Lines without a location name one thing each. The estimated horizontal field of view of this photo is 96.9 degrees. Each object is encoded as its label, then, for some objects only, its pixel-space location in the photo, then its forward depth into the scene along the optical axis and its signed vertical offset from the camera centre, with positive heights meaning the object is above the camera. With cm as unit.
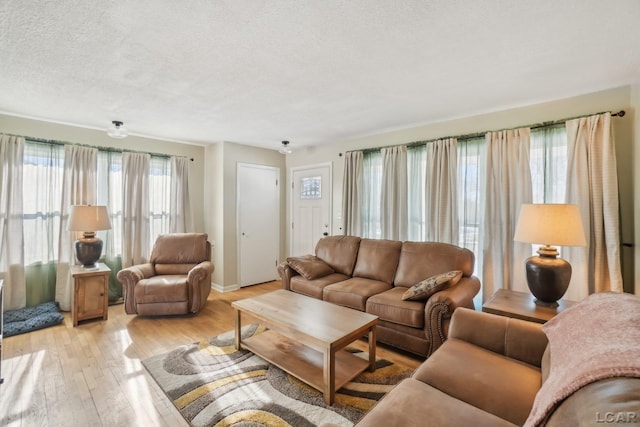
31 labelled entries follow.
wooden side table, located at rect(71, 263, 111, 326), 316 -90
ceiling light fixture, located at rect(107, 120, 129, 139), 335 +100
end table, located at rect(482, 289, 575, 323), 204 -71
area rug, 179 -127
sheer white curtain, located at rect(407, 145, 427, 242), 362 +29
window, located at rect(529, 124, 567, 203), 270 +50
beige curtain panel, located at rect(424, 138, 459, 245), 332 +28
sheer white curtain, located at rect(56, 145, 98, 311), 357 +23
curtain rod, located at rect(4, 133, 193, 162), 342 +91
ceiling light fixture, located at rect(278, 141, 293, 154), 427 +100
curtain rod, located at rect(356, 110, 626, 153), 247 +90
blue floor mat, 293 -115
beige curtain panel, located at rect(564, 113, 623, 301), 240 +12
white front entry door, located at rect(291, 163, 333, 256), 470 +15
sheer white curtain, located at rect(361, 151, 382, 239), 404 +28
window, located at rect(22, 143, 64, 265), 341 +18
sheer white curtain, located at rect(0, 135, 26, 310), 324 -9
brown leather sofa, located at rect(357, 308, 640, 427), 70 -82
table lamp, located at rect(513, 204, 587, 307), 212 -19
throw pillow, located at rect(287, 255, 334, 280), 344 -66
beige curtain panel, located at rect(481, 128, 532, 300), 287 +9
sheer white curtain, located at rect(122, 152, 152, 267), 401 +8
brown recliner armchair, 332 -87
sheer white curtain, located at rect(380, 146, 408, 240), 374 +28
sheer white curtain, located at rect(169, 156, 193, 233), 448 +26
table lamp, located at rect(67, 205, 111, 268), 332 -15
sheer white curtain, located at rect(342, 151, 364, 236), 418 +33
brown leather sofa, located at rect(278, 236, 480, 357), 243 -75
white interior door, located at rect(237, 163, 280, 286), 476 -15
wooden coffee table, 194 -88
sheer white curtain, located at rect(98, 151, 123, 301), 389 +12
